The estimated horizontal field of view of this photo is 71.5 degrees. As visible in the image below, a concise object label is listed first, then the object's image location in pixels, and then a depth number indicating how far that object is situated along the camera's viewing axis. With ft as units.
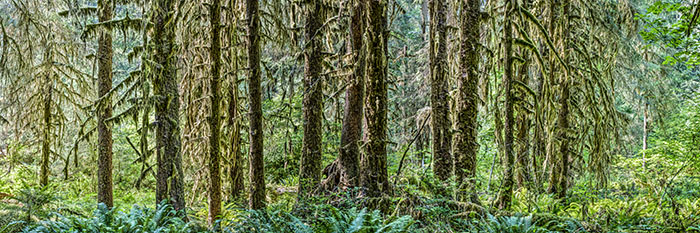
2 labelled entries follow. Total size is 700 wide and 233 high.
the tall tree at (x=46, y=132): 36.78
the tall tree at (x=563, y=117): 25.27
